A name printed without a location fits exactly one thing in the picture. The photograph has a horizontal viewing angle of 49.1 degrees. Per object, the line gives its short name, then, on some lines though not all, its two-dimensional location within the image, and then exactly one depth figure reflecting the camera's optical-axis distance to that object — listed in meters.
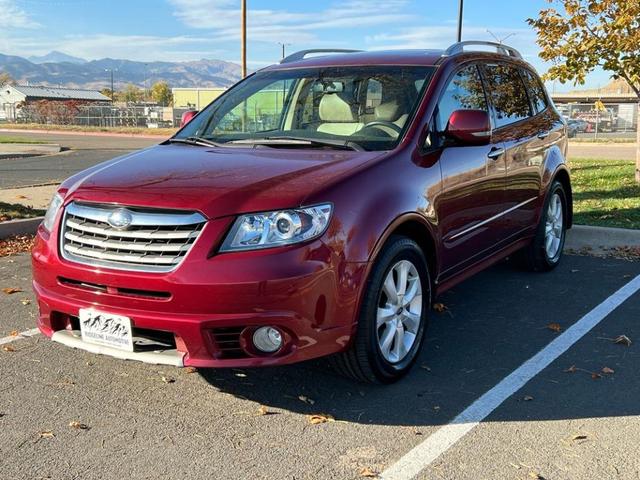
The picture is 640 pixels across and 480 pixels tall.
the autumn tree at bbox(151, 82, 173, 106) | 138.62
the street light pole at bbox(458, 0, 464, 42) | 25.35
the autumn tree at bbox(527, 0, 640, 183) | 10.14
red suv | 3.24
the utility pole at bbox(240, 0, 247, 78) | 26.55
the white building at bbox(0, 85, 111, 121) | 100.19
